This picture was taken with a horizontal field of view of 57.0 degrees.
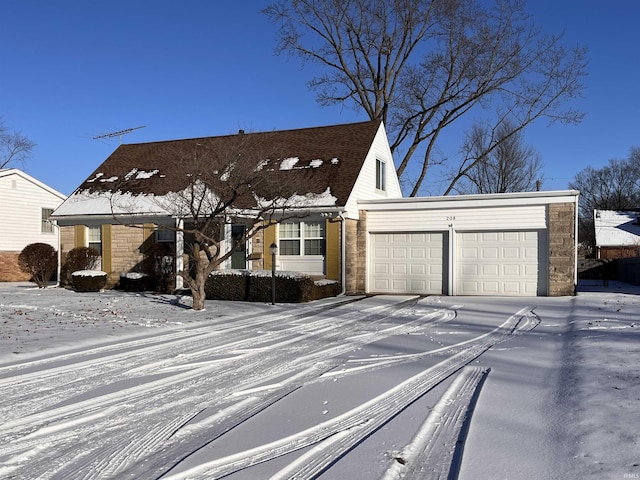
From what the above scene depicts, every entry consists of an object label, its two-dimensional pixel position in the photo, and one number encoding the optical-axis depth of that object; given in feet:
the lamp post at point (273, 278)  51.37
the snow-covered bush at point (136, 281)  66.28
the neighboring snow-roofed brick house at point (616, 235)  125.18
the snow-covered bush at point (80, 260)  71.05
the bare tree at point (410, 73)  94.79
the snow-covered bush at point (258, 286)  52.95
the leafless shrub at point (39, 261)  74.49
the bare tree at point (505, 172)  143.54
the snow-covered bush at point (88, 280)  66.54
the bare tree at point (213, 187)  46.32
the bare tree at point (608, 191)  202.73
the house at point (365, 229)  58.34
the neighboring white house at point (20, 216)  90.17
